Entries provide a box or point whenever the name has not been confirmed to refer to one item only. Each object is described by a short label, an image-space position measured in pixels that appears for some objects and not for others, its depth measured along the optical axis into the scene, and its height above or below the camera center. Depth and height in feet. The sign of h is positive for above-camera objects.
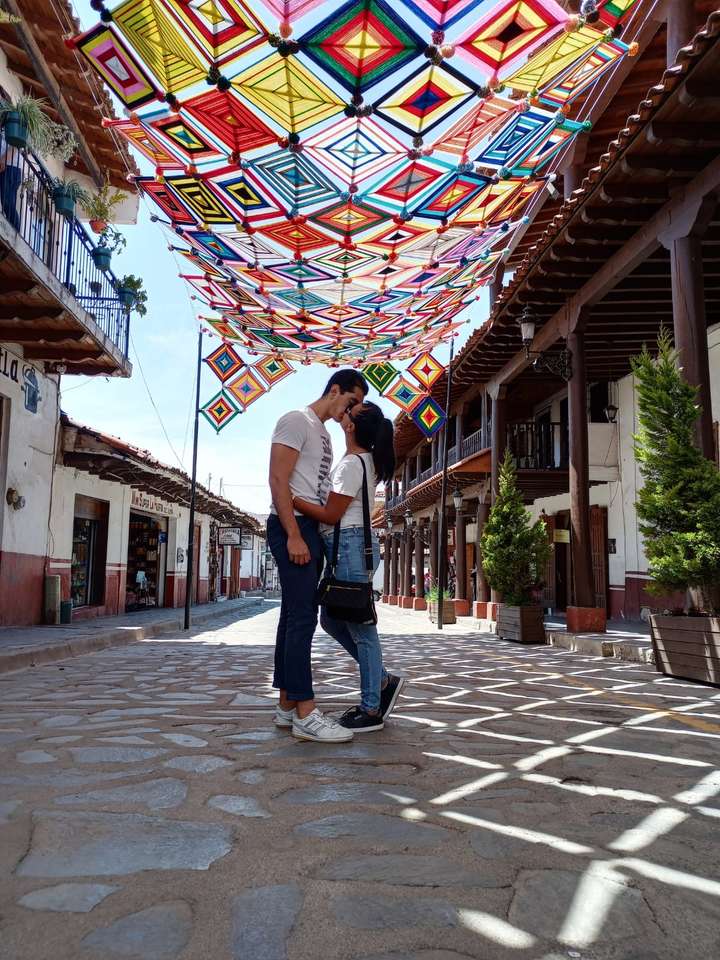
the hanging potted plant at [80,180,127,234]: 33.90 +17.13
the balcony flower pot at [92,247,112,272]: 36.52 +15.43
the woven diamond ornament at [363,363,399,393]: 42.45 +11.39
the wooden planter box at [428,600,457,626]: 55.13 -2.67
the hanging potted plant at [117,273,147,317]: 39.83 +14.98
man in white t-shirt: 11.56 +0.33
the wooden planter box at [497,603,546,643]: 36.06 -2.33
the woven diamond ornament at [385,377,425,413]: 43.55 +10.54
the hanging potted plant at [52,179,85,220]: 30.86 +15.55
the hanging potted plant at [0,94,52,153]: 26.27 +16.02
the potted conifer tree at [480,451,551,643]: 36.29 +0.65
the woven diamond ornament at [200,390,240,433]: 42.06 +9.23
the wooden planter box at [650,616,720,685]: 19.77 -1.93
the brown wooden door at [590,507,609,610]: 51.67 +1.73
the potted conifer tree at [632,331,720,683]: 20.33 +1.64
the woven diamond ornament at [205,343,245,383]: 41.27 +11.69
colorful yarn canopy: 18.44 +13.02
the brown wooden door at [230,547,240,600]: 132.57 +0.57
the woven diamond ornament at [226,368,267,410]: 42.01 +10.45
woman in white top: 11.95 +0.87
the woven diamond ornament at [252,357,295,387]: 41.39 +11.40
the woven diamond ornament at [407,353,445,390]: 42.80 +11.82
